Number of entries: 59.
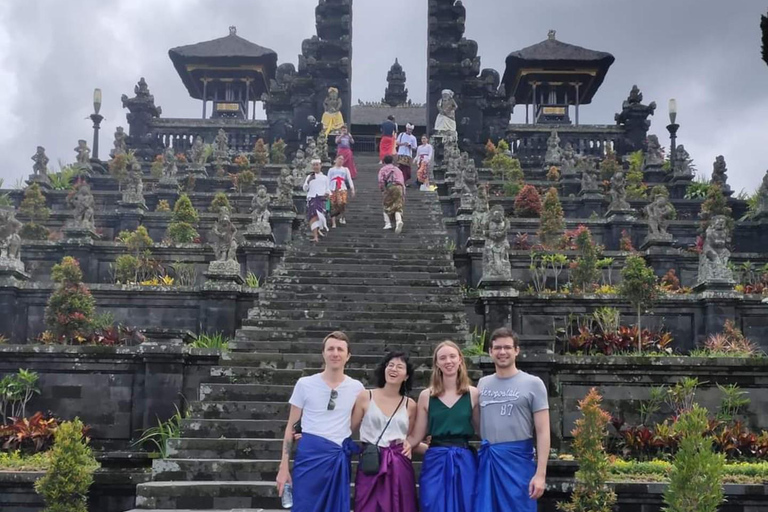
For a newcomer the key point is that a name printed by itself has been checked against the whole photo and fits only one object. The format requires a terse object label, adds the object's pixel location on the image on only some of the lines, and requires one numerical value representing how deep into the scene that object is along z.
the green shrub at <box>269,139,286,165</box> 25.77
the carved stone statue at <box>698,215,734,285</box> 12.60
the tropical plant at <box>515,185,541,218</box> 18.33
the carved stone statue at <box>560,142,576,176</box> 21.80
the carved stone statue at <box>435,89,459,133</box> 25.70
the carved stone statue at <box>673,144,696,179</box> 23.25
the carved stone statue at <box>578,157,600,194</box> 19.67
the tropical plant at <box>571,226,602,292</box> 13.15
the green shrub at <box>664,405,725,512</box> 6.50
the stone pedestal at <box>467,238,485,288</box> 13.87
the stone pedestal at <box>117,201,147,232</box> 17.66
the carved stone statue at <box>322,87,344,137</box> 26.62
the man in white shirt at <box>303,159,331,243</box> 14.55
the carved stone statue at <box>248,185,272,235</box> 14.33
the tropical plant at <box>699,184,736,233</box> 18.34
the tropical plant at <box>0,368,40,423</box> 10.30
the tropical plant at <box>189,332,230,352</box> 10.79
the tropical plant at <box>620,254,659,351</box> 11.20
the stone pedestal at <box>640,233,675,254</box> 15.17
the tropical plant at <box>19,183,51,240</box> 18.36
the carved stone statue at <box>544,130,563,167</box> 25.13
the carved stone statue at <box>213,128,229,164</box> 24.17
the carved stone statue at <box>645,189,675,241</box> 15.29
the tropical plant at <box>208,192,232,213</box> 18.25
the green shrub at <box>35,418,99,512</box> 7.69
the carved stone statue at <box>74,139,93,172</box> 24.06
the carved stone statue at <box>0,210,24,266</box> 13.32
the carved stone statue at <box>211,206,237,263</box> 12.51
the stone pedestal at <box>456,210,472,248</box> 15.63
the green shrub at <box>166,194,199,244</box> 16.05
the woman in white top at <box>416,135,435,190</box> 18.95
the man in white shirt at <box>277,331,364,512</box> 5.45
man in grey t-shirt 5.21
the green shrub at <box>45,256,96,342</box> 11.11
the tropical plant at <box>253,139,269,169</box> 24.00
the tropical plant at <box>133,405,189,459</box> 9.87
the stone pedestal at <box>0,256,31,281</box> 13.14
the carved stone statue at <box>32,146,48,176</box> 22.38
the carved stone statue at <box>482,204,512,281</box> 12.09
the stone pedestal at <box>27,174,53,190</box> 21.91
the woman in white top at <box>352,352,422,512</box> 5.23
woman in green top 5.21
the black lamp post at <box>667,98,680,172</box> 26.19
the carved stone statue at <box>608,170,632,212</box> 17.39
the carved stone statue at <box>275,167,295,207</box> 15.64
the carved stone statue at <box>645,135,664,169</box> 24.75
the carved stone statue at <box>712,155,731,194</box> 22.48
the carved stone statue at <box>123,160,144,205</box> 17.78
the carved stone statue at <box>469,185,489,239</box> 14.17
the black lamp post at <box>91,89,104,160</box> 26.21
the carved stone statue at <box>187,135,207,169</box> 22.77
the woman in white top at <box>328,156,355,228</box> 15.22
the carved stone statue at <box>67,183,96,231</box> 15.48
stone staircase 8.33
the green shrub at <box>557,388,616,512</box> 6.93
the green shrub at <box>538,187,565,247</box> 15.49
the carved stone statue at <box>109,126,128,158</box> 26.58
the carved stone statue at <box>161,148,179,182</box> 20.68
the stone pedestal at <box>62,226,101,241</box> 15.14
